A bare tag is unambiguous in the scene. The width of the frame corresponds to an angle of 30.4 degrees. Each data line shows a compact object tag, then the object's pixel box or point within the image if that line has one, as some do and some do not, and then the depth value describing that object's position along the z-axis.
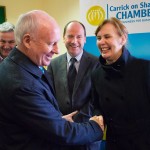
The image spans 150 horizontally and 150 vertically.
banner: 3.15
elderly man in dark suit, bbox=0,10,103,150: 1.28
